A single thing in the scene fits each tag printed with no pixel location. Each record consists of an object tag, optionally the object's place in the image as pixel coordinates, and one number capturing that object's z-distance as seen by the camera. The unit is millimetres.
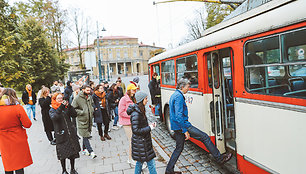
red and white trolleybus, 2635
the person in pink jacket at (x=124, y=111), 4801
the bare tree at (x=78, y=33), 33000
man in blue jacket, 3973
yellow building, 77812
